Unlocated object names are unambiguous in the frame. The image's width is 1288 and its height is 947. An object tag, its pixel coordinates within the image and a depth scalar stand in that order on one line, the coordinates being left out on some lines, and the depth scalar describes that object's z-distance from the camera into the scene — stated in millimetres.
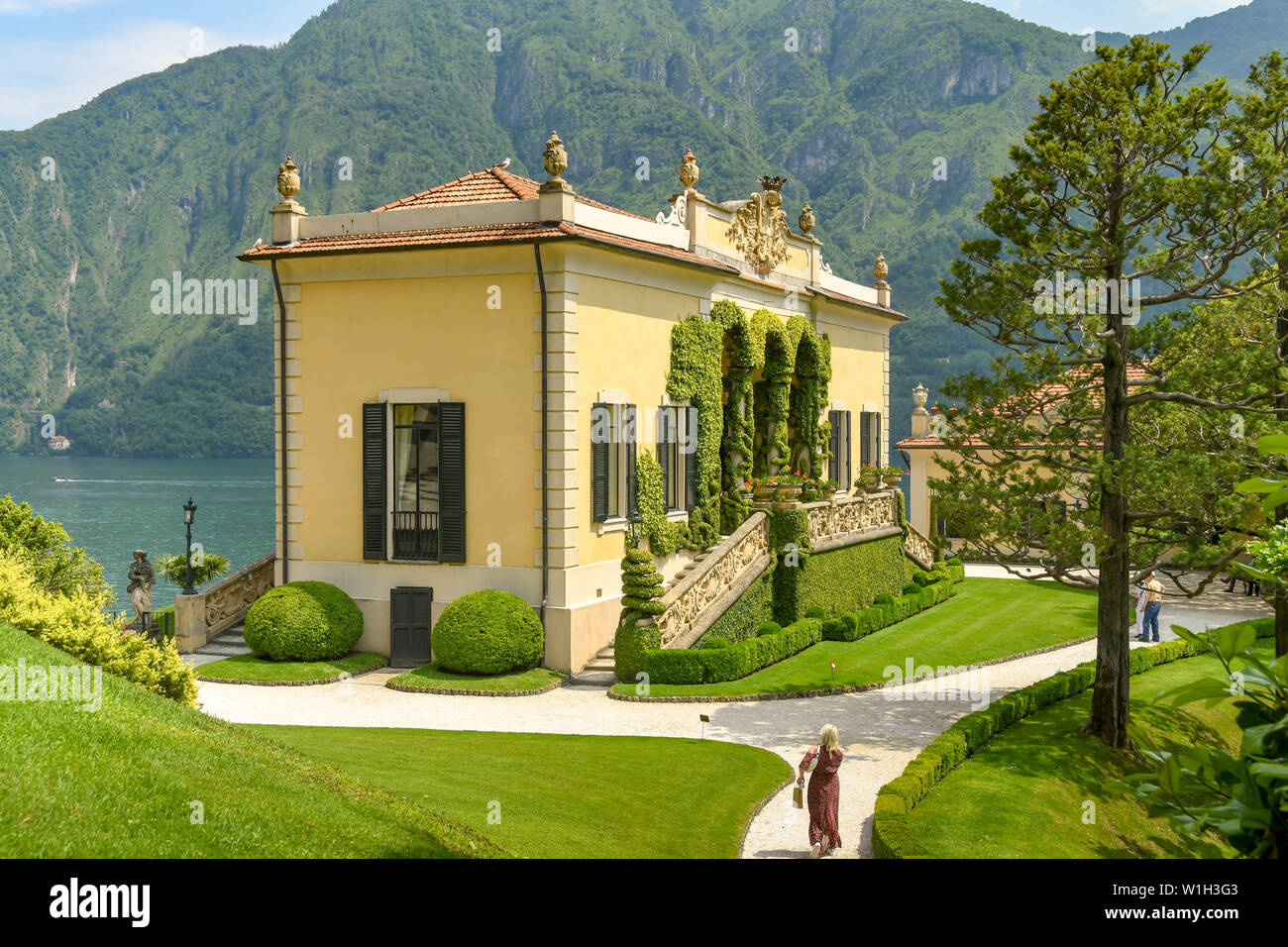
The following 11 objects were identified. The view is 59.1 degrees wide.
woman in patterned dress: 12711
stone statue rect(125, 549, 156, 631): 25031
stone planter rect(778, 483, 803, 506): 27828
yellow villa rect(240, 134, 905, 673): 22844
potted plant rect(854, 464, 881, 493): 35438
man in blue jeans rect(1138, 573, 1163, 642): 29188
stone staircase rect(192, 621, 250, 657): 24516
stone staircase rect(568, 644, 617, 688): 22547
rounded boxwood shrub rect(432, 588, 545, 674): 21938
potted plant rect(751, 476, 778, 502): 28000
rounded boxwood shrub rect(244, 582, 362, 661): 23172
